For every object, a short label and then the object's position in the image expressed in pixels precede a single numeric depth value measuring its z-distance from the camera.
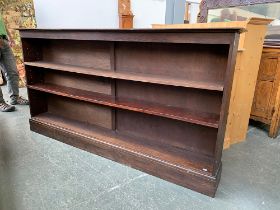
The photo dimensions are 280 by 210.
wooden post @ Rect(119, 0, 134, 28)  5.68
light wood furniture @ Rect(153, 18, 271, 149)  1.93
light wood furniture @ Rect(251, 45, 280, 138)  2.38
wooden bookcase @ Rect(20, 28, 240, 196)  1.58
